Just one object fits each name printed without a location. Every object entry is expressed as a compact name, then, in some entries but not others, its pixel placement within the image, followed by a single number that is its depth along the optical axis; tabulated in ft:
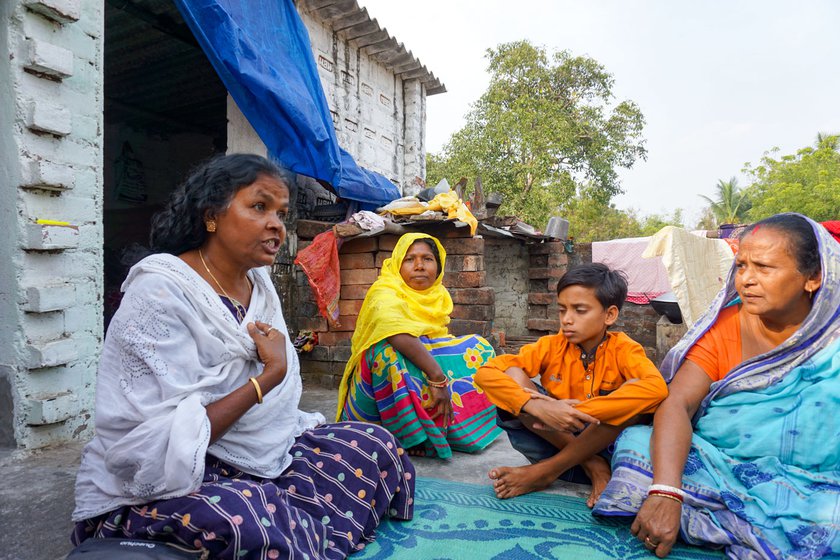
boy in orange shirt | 7.21
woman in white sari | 4.80
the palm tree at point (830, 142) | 74.15
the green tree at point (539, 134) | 51.26
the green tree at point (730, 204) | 98.68
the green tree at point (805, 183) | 65.98
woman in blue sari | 6.07
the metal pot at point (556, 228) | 26.79
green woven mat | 6.30
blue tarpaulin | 12.56
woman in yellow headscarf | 9.91
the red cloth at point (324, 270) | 15.29
